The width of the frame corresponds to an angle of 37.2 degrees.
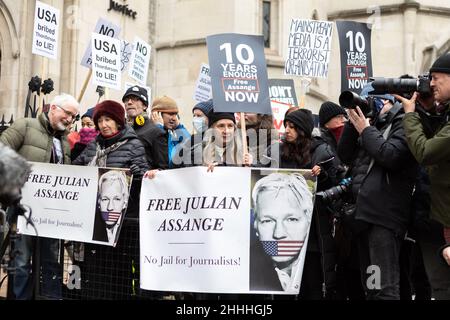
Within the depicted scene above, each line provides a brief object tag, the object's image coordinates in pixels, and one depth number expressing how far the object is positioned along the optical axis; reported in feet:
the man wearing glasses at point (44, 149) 20.81
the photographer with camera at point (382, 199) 16.92
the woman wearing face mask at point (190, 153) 19.85
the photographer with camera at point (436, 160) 15.05
